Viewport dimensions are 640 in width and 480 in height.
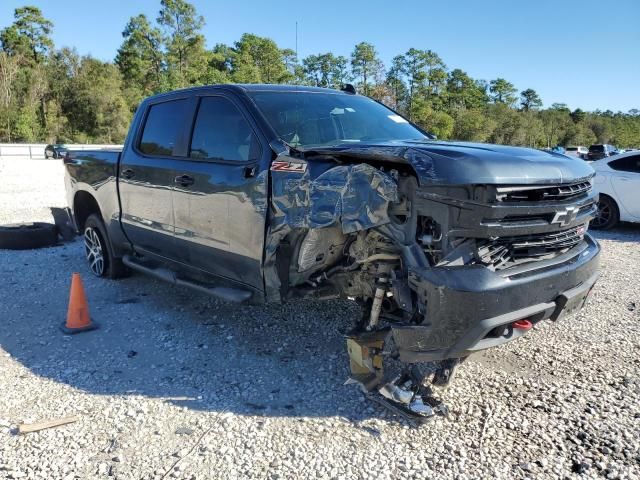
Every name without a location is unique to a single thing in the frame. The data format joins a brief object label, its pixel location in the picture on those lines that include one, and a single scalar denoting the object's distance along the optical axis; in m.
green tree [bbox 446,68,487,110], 75.12
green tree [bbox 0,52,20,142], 50.59
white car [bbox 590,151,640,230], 9.38
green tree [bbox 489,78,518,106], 91.00
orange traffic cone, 4.45
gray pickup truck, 2.76
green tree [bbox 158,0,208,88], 55.56
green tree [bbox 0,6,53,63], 61.53
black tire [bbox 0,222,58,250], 7.29
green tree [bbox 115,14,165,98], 56.91
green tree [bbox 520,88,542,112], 109.81
